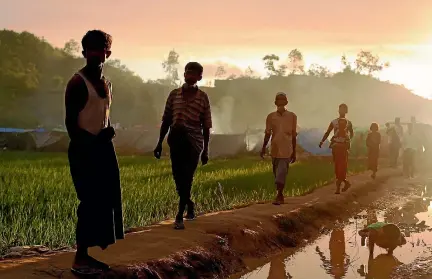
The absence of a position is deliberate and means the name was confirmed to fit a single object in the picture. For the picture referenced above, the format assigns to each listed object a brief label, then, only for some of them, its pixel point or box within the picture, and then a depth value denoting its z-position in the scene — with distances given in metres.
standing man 4.19
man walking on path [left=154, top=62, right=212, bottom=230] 6.56
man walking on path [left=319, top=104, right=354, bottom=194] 11.35
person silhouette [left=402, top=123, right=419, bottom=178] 17.06
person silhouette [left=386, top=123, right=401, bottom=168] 18.89
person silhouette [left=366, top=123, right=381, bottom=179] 15.14
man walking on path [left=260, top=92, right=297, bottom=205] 9.22
